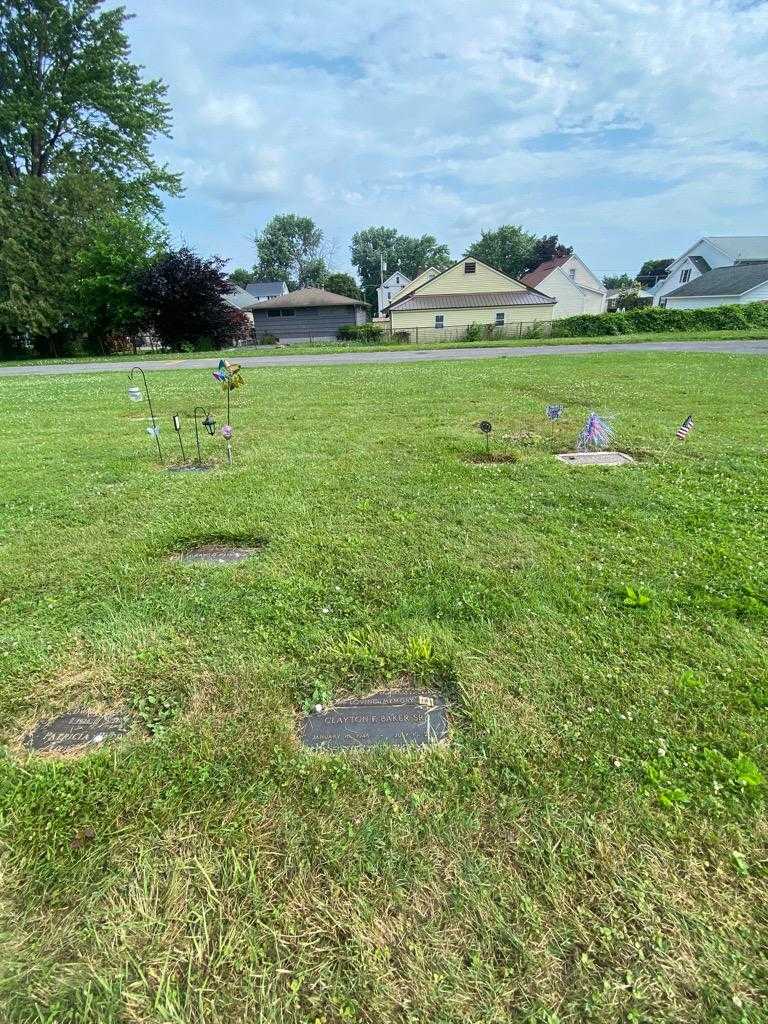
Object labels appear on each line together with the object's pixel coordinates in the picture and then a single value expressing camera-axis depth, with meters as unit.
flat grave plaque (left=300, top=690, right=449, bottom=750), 1.78
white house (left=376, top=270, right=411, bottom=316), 59.62
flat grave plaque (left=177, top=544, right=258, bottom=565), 3.09
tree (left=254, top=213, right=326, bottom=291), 66.75
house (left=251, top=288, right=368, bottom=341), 34.47
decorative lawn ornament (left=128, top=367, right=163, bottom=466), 4.67
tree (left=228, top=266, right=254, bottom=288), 76.50
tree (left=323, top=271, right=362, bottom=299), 53.56
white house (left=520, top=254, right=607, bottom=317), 37.03
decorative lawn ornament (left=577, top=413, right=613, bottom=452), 5.25
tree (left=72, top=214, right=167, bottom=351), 23.52
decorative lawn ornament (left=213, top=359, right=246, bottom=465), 4.55
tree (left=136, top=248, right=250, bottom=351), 23.25
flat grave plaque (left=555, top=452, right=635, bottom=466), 4.77
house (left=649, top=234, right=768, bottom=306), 41.31
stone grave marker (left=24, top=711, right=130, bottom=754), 1.79
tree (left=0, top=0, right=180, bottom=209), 23.67
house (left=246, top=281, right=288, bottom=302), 56.91
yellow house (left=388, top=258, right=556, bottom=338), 31.08
